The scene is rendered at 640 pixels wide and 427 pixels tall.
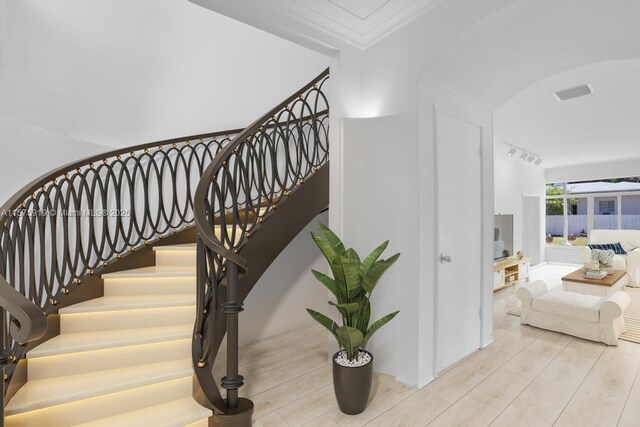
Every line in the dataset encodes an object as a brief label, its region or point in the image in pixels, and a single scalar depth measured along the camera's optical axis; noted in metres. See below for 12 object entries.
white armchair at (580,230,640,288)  6.49
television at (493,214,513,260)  6.45
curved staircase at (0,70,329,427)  1.92
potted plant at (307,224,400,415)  2.33
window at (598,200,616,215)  8.87
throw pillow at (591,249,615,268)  5.47
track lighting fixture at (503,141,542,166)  6.49
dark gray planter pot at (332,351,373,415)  2.32
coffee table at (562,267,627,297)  4.77
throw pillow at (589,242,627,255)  7.62
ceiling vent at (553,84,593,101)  4.02
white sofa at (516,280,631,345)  3.51
